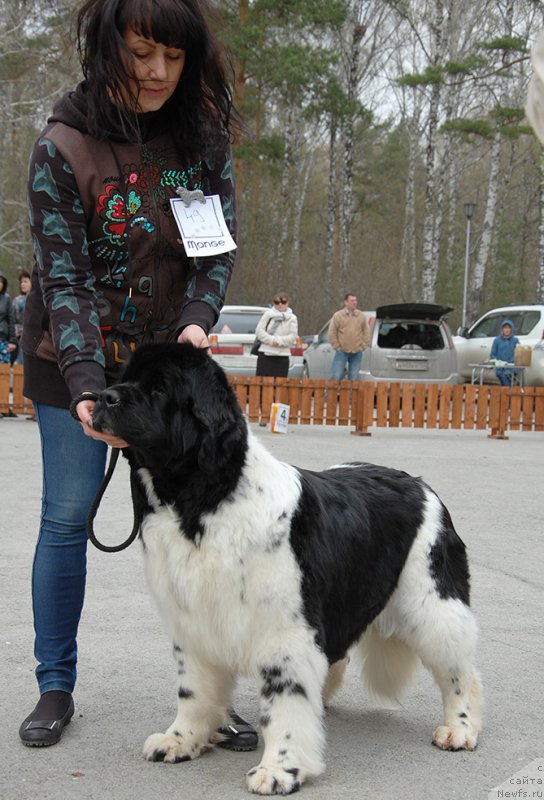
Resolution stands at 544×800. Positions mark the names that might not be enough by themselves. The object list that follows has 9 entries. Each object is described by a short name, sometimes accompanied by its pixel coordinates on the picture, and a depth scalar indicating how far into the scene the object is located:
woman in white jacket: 14.95
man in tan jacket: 16.62
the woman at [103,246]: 3.17
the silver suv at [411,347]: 17.53
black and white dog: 2.92
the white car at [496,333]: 18.64
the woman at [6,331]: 15.00
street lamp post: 32.84
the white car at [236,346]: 17.53
